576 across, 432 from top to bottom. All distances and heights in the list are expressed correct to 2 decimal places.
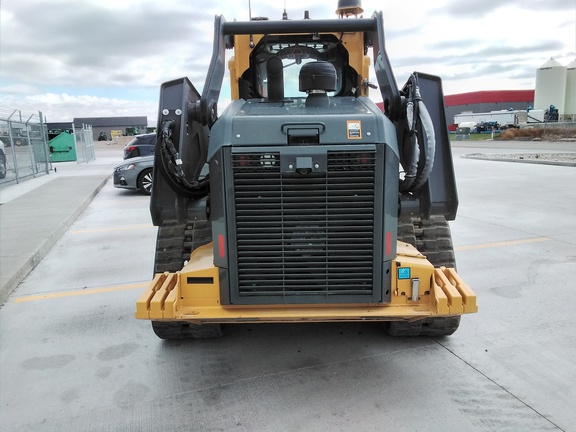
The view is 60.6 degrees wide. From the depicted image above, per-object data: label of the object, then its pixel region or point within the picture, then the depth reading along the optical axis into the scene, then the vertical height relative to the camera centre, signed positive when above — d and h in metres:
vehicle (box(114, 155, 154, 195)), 12.45 -1.05
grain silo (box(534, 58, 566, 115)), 57.88 +3.94
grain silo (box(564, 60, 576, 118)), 58.34 +3.26
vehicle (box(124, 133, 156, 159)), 16.70 -0.48
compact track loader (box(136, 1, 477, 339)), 3.12 -0.52
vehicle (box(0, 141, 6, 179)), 13.80 -0.69
